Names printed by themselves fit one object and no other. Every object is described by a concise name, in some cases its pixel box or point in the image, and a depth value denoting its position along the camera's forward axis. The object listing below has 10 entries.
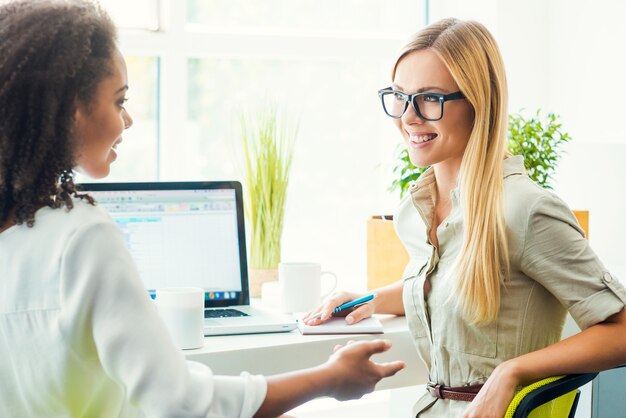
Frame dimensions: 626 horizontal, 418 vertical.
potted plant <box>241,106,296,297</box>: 3.14
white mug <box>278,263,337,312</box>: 2.86
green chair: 2.35
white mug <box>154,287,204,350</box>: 2.55
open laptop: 2.83
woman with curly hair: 1.89
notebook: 2.66
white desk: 2.55
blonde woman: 2.40
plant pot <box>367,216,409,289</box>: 3.02
